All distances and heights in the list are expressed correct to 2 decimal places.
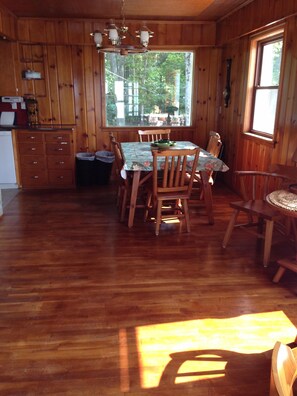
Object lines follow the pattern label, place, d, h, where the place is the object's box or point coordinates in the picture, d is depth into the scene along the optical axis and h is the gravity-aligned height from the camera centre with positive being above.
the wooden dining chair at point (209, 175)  4.04 -0.86
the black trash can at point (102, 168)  5.51 -1.10
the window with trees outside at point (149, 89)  5.62 +0.13
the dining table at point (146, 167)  3.48 -0.69
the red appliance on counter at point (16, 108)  5.51 -0.19
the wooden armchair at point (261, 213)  2.91 -0.95
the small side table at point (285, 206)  2.31 -0.71
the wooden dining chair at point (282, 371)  0.72 -0.58
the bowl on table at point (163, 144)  4.00 -0.53
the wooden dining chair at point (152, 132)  4.88 -0.48
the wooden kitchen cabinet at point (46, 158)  5.18 -0.91
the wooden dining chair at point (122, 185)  3.74 -0.98
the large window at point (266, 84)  4.01 +0.17
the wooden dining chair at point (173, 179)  3.30 -0.80
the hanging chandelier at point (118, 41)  3.24 +0.53
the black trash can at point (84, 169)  5.43 -1.10
